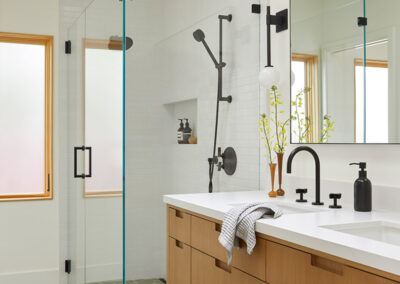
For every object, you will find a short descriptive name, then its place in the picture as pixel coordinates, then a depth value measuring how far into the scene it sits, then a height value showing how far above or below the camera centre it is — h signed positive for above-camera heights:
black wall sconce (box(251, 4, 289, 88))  2.58 +0.55
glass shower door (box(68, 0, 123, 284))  2.68 -0.02
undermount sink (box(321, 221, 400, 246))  1.64 -0.31
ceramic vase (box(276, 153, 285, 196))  2.45 -0.17
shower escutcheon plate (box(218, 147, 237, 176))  2.76 -0.12
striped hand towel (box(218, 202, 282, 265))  1.72 -0.31
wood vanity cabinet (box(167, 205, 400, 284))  1.34 -0.43
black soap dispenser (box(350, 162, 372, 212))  1.88 -0.20
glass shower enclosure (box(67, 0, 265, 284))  2.58 +0.15
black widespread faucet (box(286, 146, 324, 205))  2.10 -0.13
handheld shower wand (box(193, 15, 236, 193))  2.73 +0.44
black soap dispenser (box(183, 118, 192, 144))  2.67 +0.05
